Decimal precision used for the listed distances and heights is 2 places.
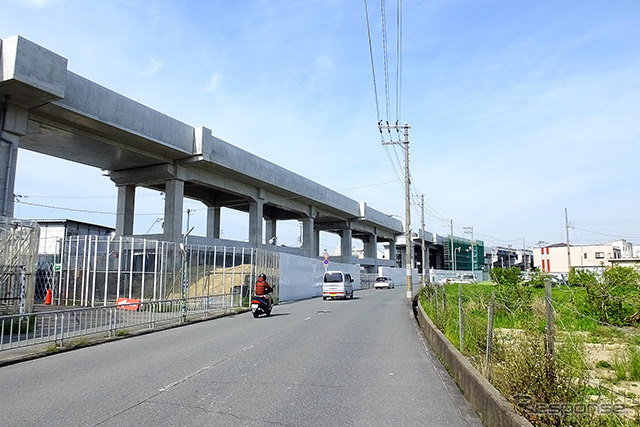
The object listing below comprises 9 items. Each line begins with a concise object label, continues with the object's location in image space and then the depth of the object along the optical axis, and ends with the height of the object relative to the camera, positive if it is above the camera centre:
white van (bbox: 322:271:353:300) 32.59 -1.08
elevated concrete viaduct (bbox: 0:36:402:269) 21.72 +7.66
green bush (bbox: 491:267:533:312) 14.78 -0.72
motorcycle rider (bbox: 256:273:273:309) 20.06 -0.81
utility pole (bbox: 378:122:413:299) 32.31 +5.12
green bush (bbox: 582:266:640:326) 14.29 -0.87
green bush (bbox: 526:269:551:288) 19.09 -0.38
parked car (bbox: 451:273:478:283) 59.97 -1.01
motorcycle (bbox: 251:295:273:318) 19.91 -1.49
